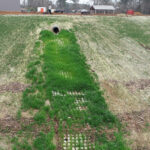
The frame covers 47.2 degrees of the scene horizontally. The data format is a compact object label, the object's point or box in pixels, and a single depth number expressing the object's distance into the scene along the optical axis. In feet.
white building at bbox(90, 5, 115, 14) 91.91
